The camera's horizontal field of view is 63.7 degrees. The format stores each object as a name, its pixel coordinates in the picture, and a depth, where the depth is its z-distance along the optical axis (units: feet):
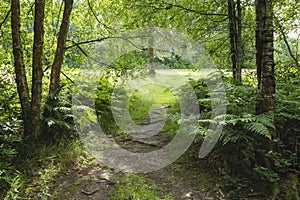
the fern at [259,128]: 9.84
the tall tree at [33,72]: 14.64
